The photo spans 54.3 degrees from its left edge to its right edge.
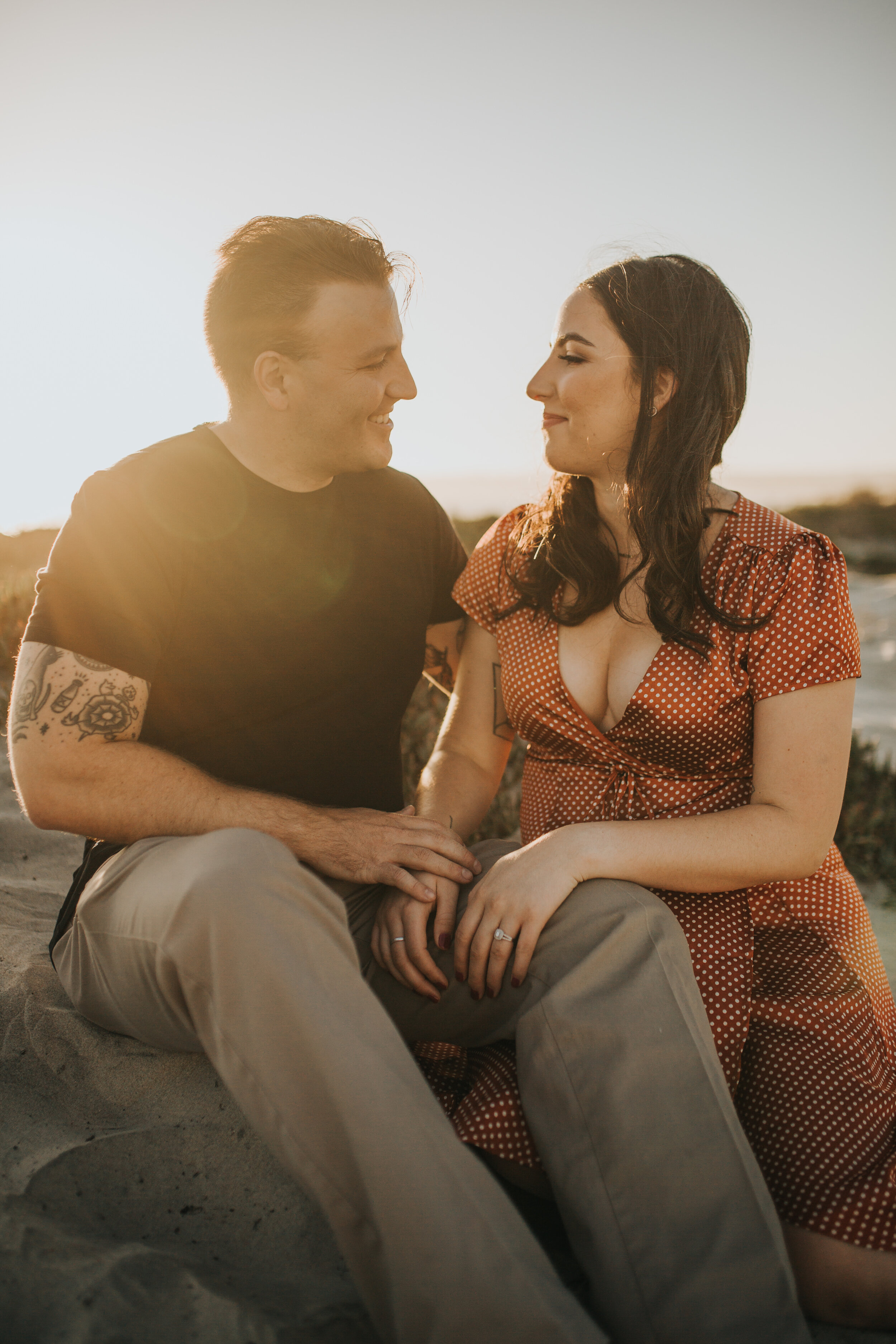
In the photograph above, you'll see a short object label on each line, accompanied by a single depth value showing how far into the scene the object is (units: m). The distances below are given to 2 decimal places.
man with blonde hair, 1.52
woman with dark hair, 2.05
